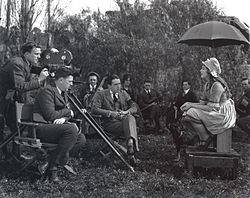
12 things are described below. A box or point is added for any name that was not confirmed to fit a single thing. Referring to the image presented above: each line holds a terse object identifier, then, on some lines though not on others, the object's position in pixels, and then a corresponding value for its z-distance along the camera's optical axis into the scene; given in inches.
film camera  227.7
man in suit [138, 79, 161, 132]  390.0
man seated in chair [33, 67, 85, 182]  199.5
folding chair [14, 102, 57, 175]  196.3
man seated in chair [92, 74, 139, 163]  239.1
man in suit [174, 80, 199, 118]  342.7
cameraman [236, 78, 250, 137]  320.5
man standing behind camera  225.2
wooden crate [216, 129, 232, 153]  224.8
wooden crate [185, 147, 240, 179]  214.5
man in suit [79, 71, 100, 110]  342.5
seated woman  223.0
